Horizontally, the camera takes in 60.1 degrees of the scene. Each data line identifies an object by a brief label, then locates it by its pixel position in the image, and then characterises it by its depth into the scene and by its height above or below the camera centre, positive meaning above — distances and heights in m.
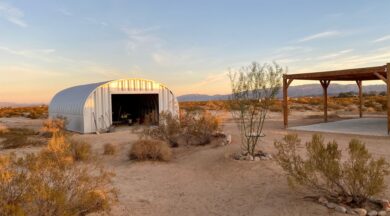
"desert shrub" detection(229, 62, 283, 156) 11.72 +0.33
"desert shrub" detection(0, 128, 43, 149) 15.91 -1.79
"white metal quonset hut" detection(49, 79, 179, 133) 20.61 -0.01
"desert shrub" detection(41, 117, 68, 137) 19.62 -1.31
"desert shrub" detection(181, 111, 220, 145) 15.12 -1.26
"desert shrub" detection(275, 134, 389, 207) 6.24 -1.44
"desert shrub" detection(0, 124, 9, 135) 21.11 -1.62
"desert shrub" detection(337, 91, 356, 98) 85.51 +0.90
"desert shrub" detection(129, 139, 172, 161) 11.77 -1.73
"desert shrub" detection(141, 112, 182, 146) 14.95 -1.35
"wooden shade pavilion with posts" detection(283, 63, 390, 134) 15.46 +1.26
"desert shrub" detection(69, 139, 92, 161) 11.07 -1.54
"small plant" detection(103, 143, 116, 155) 13.37 -1.87
